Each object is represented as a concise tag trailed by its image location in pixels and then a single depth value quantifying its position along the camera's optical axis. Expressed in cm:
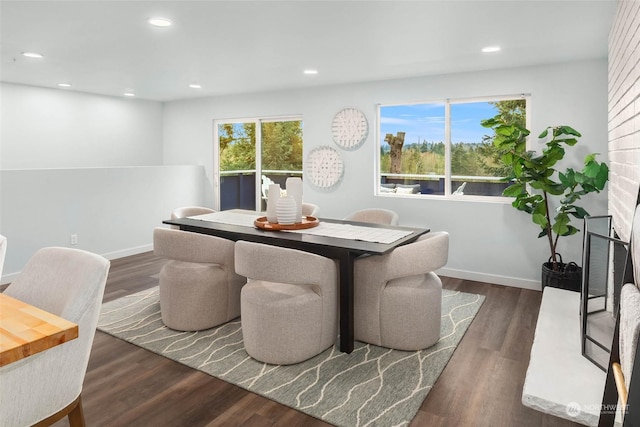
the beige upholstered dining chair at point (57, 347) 137
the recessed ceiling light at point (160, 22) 296
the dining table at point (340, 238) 289
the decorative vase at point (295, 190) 368
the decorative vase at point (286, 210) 354
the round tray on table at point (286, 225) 344
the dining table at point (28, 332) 116
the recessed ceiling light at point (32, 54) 390
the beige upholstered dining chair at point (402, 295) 293
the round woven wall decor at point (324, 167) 554
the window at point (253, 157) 614
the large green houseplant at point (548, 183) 382
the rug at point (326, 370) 232
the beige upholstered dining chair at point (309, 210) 444
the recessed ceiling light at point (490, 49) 362
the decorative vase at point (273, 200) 363
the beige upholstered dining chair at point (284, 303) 271
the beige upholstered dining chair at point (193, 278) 321
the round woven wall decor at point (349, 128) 530
